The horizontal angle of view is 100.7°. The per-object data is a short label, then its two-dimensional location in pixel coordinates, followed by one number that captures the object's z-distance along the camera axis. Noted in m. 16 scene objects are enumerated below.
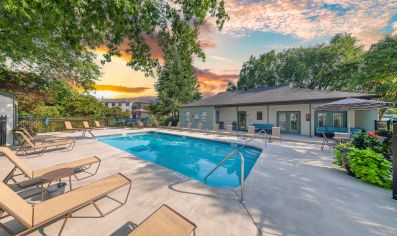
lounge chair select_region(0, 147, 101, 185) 3.57
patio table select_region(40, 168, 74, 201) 3.30
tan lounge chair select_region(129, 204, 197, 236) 1.95
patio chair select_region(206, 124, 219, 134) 17.23
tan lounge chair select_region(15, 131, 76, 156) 6.84
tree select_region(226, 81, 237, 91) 35.97
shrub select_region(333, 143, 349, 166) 5.40
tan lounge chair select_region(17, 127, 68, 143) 8.46
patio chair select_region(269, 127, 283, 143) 12.15
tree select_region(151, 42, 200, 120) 29.45
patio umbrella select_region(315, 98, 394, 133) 7.81
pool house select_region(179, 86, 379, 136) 13.56
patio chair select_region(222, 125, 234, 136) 15.82
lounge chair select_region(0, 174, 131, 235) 2.04
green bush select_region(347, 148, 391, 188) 4.37
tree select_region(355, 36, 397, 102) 12.11
